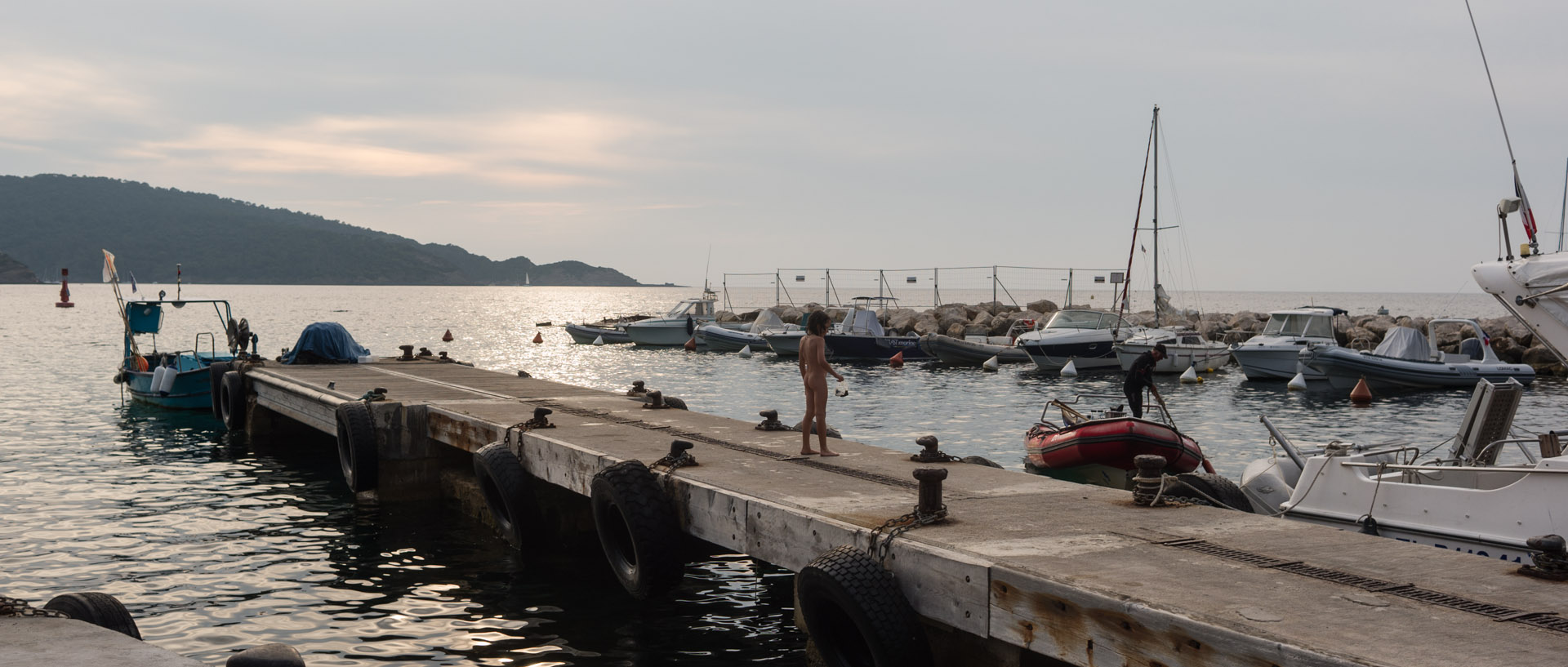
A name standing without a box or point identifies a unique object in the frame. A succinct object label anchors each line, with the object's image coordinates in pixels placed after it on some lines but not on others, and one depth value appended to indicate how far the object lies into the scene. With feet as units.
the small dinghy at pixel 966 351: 165.58
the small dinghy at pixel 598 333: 218.38
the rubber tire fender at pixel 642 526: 31.91
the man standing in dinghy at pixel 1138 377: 59.67
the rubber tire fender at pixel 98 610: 22.39
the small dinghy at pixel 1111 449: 44.88
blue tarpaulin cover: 84.74
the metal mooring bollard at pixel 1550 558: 20.72
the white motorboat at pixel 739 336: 192.24
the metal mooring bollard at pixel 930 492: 26.22
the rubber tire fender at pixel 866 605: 23.08
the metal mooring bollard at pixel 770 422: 45.75
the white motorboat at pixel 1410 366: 121.90
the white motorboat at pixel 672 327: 205.36
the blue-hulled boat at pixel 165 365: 90.38
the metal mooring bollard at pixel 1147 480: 29.35
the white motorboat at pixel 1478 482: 30.04
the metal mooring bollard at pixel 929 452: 34.60
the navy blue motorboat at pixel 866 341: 170.60
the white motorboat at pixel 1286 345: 132.98
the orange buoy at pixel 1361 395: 113.70
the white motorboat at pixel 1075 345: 148.36
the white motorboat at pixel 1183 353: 144.97
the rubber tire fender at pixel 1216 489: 34.91
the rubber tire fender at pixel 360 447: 50.31
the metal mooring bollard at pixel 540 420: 44.27
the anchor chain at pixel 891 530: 24.70
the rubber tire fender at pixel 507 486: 40.98
